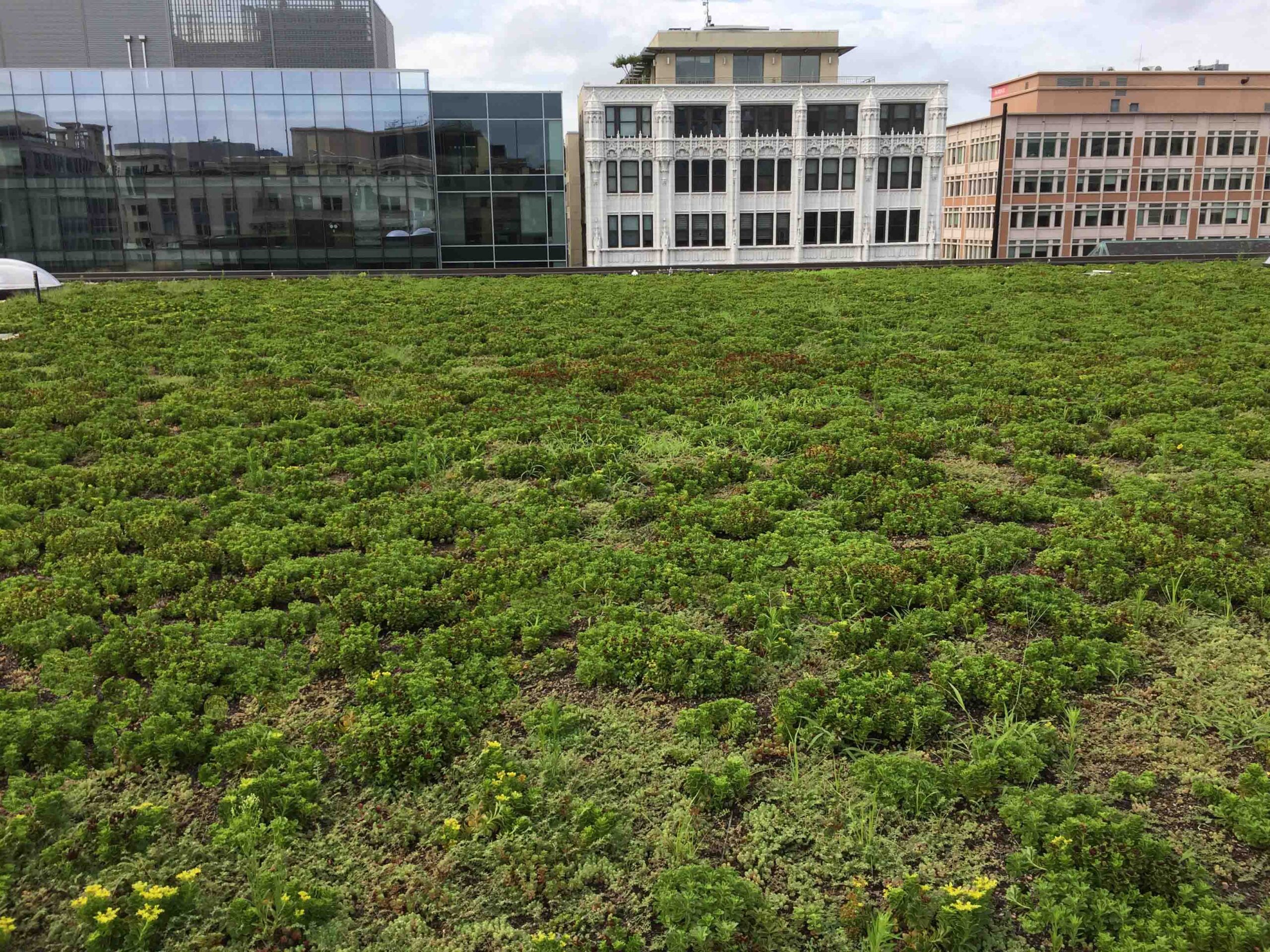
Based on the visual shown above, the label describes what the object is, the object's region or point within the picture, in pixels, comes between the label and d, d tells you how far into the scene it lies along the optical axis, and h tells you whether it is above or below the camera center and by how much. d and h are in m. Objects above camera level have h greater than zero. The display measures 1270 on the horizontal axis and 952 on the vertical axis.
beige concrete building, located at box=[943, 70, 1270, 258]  108.81 +10.01
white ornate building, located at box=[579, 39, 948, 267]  66.94 +6.02
